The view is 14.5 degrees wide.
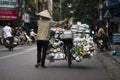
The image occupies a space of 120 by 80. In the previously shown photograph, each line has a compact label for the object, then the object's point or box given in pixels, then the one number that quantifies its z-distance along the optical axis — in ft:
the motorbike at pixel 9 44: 98.32
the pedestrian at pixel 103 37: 101.96
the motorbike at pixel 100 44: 101.50
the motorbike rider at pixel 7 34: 99.09
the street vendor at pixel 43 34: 53.42
